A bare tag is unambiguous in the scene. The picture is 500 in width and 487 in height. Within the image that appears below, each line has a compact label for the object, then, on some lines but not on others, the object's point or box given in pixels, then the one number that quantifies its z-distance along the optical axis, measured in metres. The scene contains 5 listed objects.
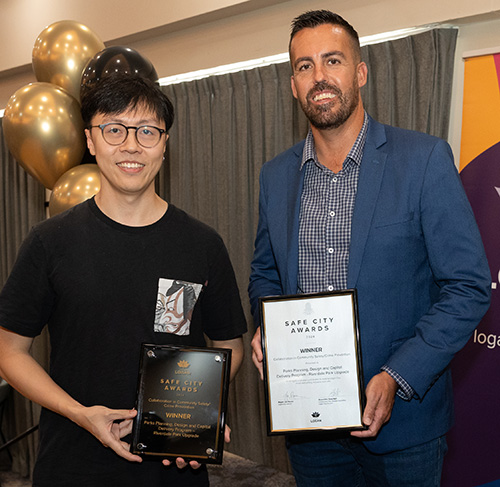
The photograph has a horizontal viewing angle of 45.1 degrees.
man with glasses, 1.52
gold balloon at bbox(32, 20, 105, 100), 3.02
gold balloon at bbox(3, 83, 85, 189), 2.90
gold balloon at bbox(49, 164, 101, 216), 2.75
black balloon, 2.67
